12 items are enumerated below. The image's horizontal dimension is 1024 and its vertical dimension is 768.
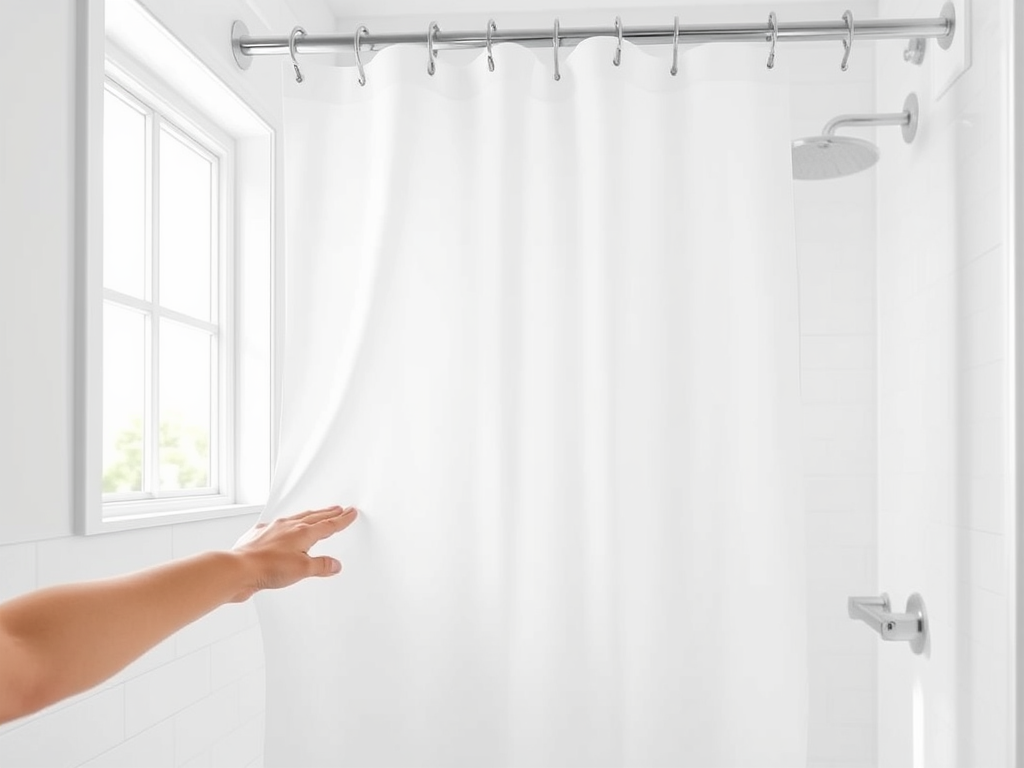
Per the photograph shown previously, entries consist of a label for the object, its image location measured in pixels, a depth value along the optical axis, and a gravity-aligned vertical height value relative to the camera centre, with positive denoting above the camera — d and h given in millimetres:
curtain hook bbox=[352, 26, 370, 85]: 1374 +562
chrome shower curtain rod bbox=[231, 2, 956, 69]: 1353 +563
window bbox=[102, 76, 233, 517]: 1662 +185
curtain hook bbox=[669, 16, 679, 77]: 1329 +523
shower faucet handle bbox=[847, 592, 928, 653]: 1637 -422
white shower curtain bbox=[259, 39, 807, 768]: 1323 -45
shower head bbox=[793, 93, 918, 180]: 1658 +468
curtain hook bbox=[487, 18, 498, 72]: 1335 +534
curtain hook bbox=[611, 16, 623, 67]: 1338 +528
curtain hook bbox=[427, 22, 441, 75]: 1353 +532
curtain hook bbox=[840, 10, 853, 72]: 1346 +555
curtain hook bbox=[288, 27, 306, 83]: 1417 +552
